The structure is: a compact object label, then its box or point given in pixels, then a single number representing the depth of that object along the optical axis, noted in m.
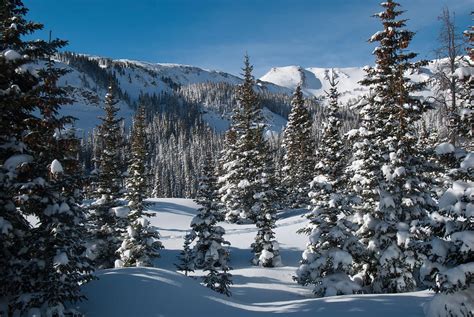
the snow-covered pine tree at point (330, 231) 18.95
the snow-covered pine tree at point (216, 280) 20.88
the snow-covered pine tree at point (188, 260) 23.27
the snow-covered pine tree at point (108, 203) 25.59
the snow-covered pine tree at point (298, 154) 45.91
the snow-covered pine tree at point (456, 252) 9.23
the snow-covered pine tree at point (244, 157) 37.81
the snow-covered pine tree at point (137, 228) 25.02
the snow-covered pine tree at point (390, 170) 17.92
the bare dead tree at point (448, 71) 15.38
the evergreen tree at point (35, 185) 11.00
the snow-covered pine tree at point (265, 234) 29.17
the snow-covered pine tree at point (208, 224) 23.39
